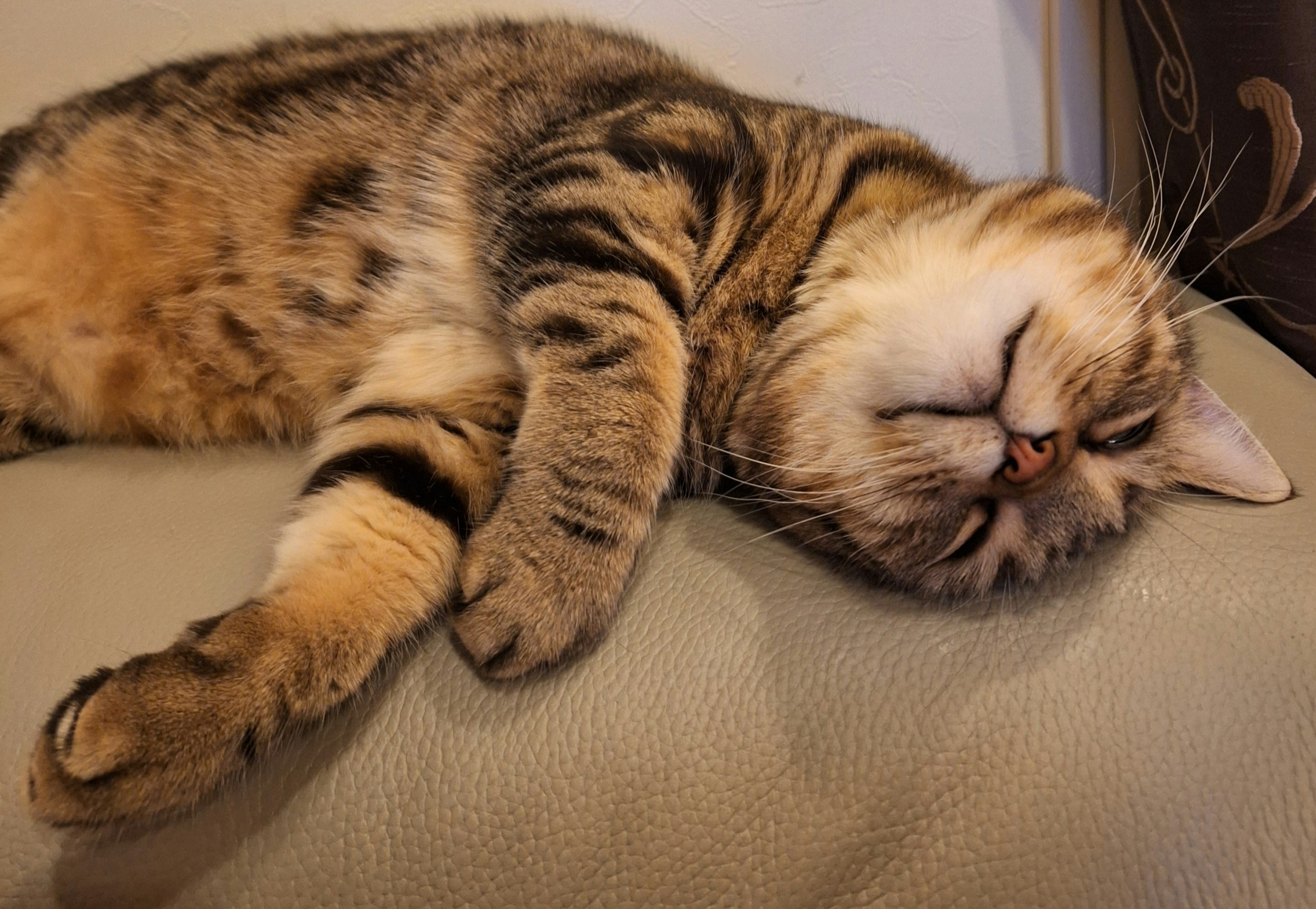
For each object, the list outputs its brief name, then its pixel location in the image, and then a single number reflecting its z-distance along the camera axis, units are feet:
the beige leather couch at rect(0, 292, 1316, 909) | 1.06
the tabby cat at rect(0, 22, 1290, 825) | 1.18
